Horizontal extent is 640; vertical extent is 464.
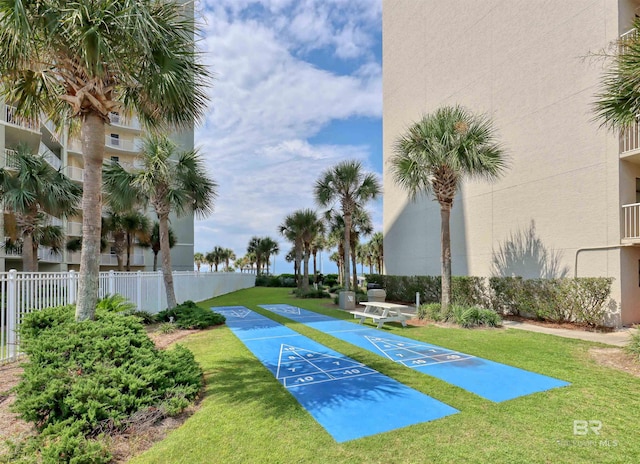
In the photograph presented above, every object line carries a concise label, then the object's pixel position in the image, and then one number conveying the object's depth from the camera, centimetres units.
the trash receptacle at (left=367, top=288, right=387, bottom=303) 1772
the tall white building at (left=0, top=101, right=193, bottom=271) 1923
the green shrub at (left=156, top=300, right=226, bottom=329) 1161
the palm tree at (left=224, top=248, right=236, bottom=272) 7719
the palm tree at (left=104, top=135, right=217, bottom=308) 1246
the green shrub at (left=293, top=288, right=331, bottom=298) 2414
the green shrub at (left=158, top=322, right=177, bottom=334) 1099
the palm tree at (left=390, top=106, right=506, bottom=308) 1185
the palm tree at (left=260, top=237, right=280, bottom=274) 5059
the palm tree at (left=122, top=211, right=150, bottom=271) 2403
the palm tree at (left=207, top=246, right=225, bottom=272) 7500
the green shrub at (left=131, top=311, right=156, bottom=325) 1208
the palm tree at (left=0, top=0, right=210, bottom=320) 518
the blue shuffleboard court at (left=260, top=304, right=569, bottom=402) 562
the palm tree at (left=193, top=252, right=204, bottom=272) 9086
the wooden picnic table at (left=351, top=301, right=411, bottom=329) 1131
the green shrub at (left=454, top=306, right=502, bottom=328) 1155
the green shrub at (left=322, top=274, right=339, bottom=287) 4849
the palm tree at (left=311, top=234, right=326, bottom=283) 4251
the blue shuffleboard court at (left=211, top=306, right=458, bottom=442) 446
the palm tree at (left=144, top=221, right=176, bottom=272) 2755
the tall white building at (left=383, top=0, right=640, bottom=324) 1118
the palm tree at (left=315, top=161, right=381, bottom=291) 1923
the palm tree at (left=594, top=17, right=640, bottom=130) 654
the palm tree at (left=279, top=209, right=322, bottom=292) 2809
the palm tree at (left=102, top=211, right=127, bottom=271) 2380
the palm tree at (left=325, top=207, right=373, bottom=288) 2578
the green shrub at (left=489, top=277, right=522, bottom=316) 1351
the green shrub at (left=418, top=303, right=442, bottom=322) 1266
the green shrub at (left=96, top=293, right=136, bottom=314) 867
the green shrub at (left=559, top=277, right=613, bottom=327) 1091
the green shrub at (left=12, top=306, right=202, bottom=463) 385
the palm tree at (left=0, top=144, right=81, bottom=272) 1298
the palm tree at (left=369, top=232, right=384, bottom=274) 5147
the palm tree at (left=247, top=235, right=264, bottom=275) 5138
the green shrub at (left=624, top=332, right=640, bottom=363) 707
